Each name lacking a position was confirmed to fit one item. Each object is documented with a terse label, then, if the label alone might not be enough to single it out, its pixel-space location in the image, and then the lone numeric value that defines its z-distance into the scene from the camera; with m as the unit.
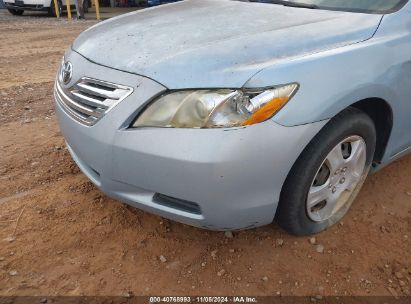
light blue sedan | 1.72
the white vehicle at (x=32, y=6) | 12.30
